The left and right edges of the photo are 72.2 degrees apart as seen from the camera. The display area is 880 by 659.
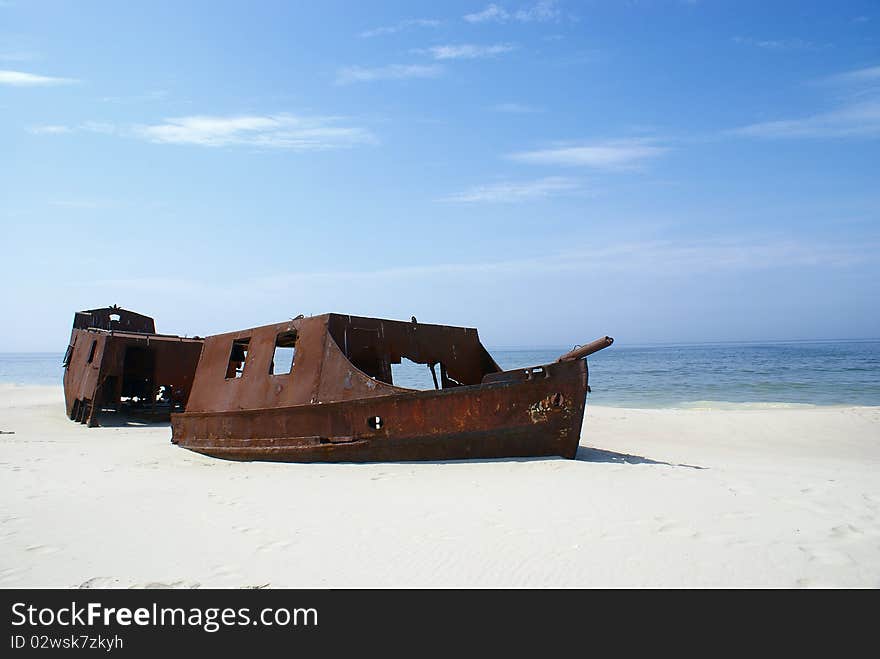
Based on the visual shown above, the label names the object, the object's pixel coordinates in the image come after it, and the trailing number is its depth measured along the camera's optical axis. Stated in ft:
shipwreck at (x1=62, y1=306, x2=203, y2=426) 39.29
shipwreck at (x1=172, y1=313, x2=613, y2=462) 19.06
